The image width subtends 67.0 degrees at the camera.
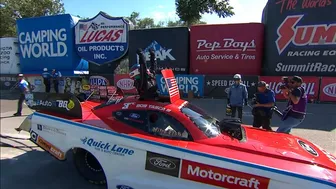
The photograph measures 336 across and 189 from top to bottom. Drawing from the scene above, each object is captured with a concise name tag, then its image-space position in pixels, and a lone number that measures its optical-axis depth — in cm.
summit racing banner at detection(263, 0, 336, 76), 1190
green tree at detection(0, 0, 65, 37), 3203
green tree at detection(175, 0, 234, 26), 3030
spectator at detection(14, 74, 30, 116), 873
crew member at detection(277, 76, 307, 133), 465
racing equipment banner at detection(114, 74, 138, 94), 1394
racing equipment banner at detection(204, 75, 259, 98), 1205
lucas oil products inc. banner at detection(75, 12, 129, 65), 1497
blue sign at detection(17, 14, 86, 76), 1616
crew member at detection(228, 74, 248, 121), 667
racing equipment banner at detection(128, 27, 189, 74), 1419
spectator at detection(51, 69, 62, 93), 1473
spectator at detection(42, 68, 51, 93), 1455
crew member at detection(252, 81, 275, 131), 562
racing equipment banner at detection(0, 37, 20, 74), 1780
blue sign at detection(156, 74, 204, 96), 1273
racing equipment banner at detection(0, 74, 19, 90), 1703
